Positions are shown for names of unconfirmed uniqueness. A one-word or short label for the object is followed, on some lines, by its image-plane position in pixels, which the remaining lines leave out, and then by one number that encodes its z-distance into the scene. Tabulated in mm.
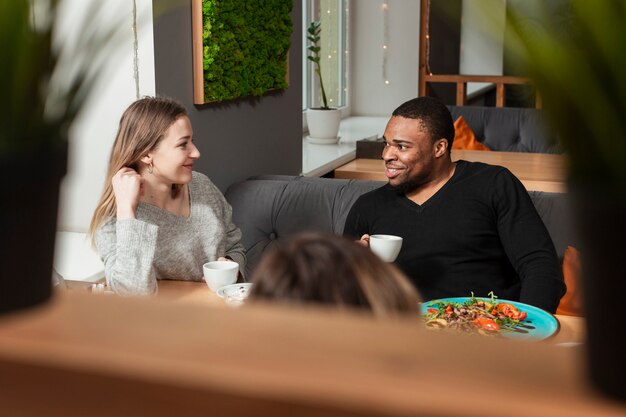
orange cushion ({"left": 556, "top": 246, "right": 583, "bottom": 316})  2727
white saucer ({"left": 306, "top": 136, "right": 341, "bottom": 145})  4914
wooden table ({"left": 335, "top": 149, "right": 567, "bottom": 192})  3799
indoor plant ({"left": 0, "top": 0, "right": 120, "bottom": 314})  463
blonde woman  2219
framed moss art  3111
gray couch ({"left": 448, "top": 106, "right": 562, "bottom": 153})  5645
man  2545
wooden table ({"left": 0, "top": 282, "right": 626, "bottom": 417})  375
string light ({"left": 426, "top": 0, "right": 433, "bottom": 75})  6281
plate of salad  1757
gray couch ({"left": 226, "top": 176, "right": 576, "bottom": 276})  3309
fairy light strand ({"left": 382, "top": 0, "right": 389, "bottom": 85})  6301
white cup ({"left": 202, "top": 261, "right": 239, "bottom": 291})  1959
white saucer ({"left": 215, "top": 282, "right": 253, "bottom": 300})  1979
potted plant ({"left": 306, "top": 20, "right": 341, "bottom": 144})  4875
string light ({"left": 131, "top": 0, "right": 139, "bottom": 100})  2830
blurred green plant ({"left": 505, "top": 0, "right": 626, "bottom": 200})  382
